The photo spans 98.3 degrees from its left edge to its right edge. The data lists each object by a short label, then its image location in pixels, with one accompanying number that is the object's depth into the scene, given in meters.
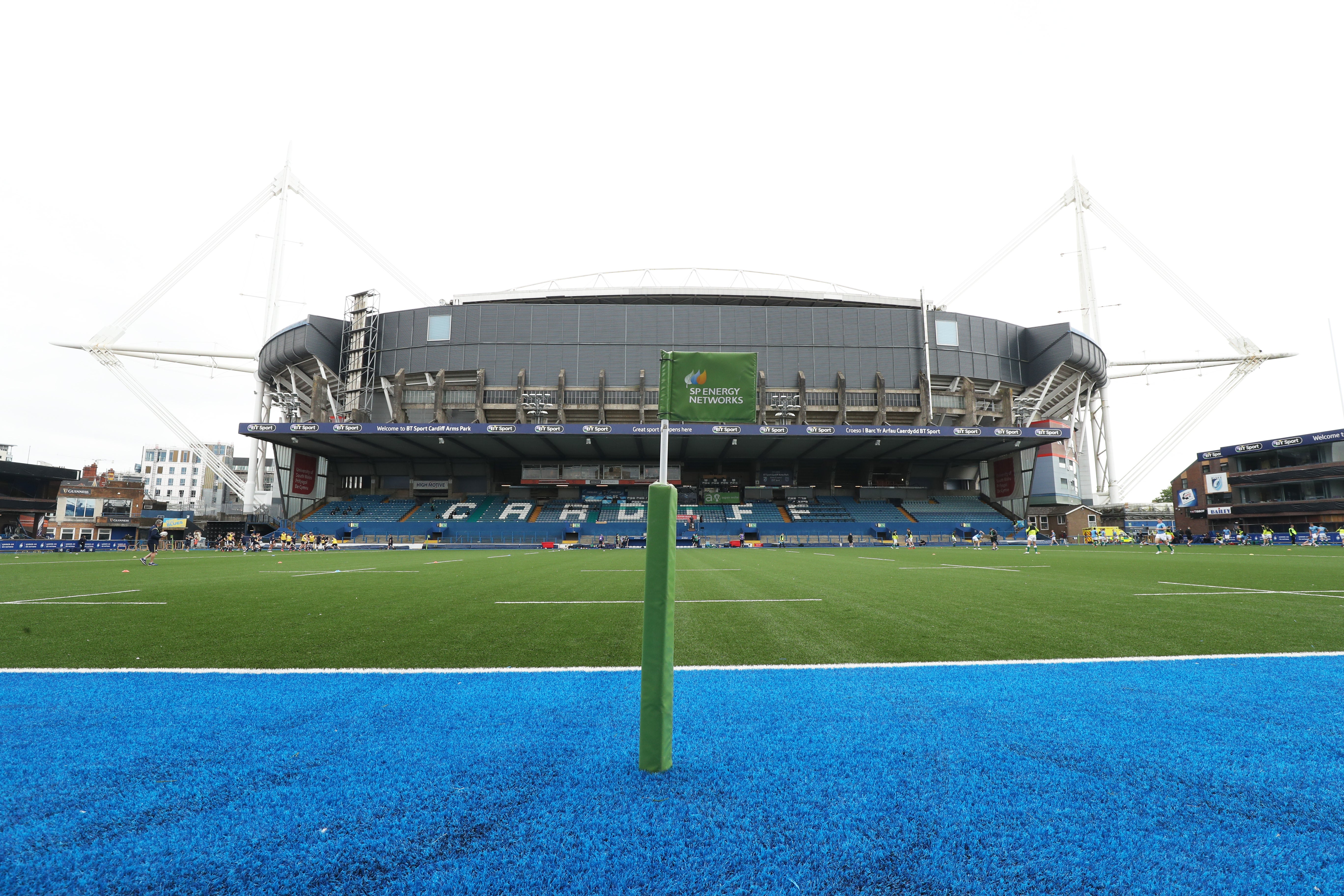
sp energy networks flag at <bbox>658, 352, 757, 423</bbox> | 2.71
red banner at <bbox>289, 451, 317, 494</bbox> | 45.00
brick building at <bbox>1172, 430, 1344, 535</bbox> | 47.38
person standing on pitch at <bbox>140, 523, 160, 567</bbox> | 19.41
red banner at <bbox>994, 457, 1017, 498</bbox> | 47.31
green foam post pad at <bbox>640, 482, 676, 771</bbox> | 2.48
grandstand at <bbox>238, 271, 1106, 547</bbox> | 45.62
